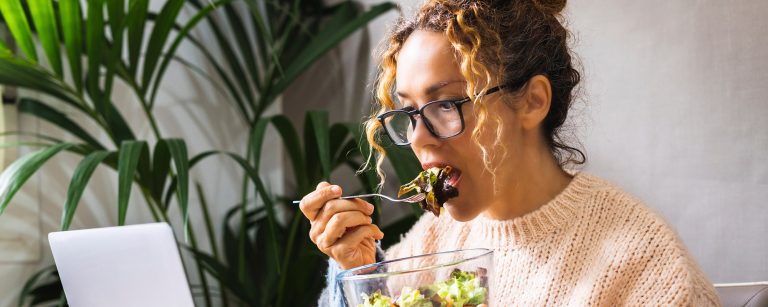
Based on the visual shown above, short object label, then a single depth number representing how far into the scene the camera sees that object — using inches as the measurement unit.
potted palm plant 70.2
